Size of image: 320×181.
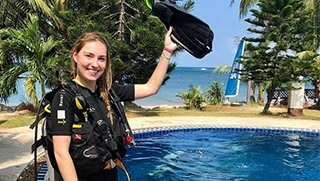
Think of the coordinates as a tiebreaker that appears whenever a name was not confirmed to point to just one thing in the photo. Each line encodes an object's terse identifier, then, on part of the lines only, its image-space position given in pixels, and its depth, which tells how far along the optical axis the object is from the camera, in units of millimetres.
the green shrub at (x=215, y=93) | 15451
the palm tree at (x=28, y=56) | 6090
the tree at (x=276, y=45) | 11797
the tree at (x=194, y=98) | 13516
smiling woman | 1529
